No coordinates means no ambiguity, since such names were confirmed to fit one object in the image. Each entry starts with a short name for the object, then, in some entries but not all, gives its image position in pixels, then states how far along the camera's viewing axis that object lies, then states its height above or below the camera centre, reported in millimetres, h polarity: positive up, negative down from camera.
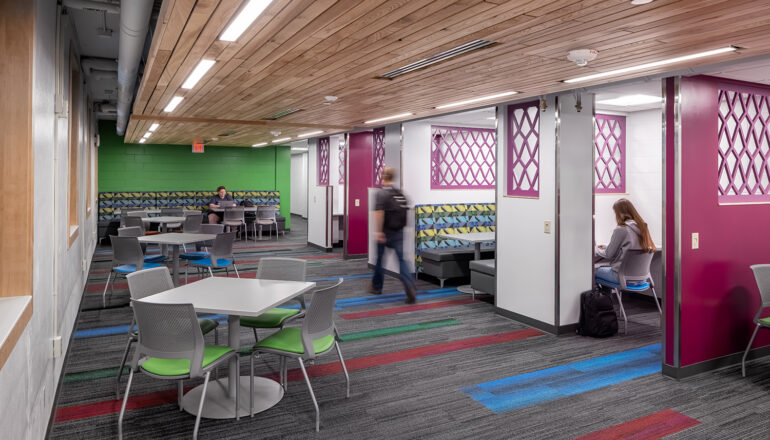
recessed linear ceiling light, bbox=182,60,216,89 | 4246 +1239
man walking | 6449 -14
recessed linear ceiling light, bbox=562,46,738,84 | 3546 +1128
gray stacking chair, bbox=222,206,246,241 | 12883 -54
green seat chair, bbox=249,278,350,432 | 3383 -840
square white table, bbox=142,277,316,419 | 3439 -581
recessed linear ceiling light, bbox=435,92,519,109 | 5487 +1293
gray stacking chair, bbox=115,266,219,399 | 3875 -541
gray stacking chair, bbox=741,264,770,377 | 4340 -609
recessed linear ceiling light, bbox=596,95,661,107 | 6398 +1426
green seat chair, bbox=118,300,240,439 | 3025 -724
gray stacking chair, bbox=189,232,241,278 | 6969 -517
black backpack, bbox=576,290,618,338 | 5422 -1041
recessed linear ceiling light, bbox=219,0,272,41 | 2787 +1124
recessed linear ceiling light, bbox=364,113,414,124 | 7477 +1447
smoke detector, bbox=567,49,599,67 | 3598 +1102
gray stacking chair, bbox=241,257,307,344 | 4109 -541
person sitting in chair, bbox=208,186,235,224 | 13301 +271
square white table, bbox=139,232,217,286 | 6574 -311
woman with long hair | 5559 -241
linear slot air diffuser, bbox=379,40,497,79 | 3538 +1177
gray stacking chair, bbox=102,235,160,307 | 6207 -468
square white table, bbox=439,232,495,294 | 7098 -320
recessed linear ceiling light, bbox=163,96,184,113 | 6184 +1388
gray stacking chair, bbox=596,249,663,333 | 5602 -597
